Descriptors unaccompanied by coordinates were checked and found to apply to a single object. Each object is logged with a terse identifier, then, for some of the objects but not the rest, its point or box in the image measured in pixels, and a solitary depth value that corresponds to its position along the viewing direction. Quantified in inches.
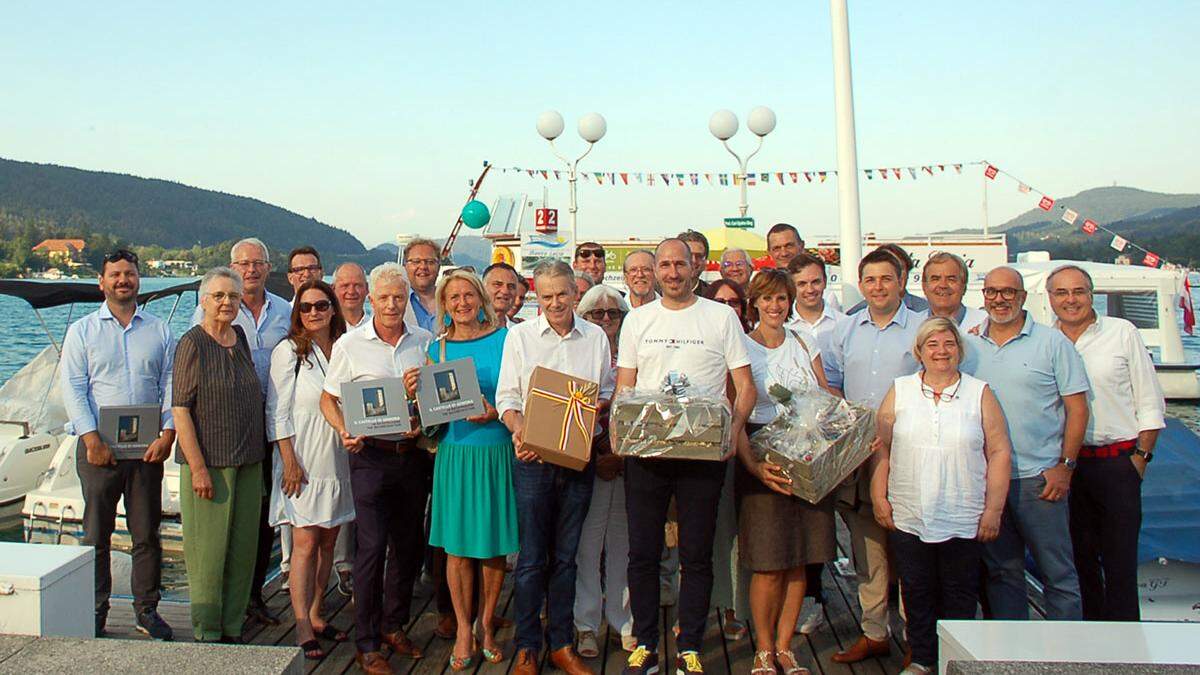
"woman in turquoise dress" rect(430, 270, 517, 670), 153.8
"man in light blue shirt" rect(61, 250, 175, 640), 169.2
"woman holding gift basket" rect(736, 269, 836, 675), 147.6
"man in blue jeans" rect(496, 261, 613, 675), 150.4
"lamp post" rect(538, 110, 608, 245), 756.6
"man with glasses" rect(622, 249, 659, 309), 186.1
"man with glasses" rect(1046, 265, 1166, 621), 158.7
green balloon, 911.7
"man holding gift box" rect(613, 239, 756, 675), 143.0
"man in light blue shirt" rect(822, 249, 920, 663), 160.7
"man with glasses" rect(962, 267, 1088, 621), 150.9
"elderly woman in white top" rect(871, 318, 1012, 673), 139.8
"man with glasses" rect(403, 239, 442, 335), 207.8
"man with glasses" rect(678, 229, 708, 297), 218.0
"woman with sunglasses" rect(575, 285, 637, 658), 158.9
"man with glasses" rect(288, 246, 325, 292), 206.7
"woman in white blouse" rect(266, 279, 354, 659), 160.9
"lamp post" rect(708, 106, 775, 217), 721.6
